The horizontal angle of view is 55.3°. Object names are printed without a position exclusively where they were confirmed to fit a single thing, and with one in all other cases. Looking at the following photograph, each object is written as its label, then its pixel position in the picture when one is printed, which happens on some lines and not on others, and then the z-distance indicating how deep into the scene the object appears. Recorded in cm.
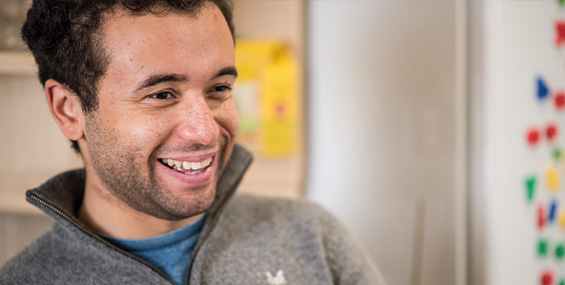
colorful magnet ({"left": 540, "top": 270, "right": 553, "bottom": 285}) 137
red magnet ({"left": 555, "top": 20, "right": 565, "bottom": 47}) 135
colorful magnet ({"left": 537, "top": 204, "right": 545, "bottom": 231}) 136
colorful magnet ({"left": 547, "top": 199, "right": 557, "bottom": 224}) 137
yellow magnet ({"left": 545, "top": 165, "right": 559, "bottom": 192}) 137
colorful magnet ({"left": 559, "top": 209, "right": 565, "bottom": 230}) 138
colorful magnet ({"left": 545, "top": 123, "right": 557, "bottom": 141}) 136
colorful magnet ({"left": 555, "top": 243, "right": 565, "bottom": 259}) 137
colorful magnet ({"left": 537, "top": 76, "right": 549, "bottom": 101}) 134
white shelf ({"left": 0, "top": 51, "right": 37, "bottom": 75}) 174
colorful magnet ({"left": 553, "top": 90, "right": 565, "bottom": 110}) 136
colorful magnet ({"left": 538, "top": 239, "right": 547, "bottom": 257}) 136
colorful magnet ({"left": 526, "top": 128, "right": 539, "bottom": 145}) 134
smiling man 97
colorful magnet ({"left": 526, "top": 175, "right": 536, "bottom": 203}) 134
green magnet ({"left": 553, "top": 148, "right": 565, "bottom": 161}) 138
